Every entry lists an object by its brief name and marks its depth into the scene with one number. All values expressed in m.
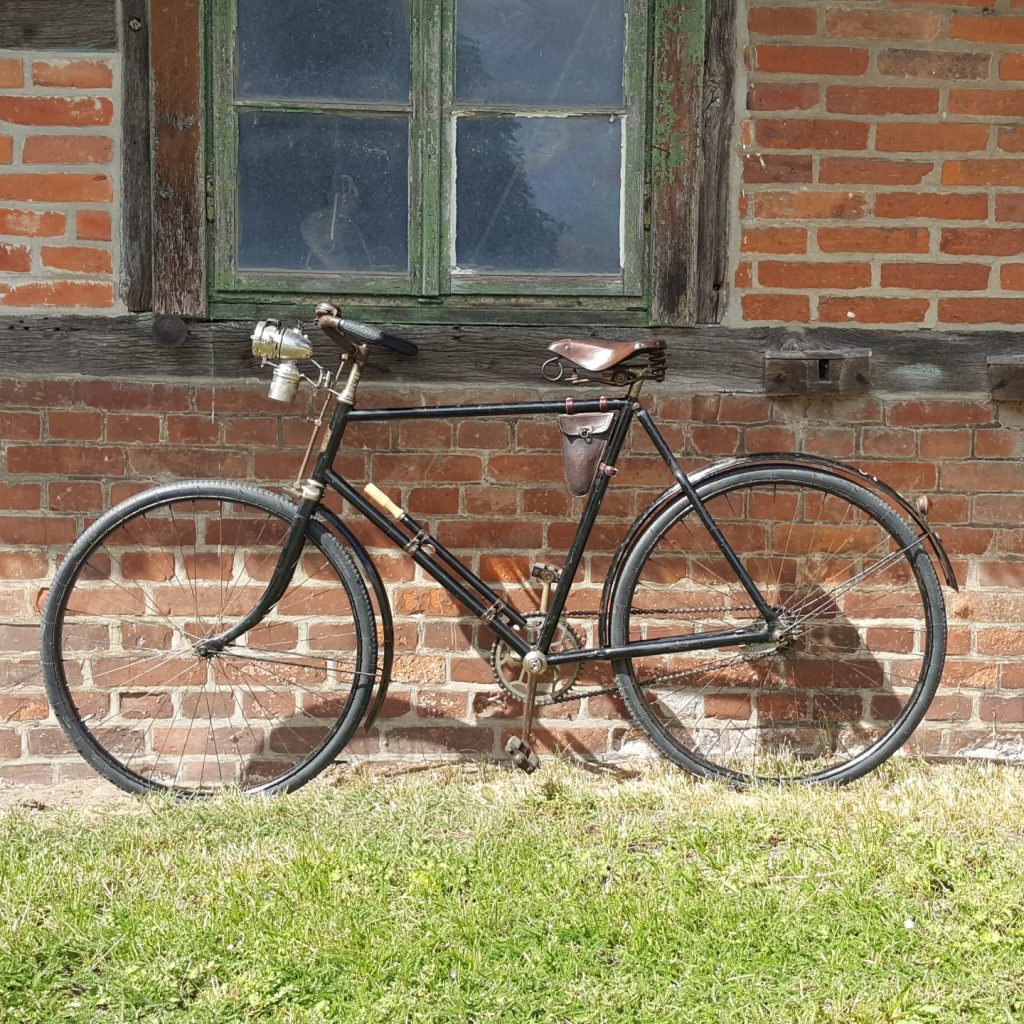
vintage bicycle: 3.22
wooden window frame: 3.37
